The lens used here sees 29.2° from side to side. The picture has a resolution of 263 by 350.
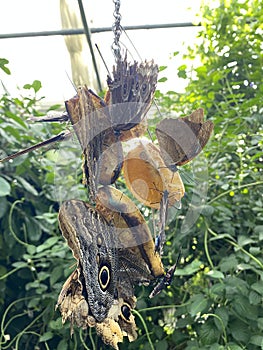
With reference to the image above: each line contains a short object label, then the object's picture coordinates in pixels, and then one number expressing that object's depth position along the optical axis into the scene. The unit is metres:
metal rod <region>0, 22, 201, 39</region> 1.55
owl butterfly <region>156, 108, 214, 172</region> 0.55
